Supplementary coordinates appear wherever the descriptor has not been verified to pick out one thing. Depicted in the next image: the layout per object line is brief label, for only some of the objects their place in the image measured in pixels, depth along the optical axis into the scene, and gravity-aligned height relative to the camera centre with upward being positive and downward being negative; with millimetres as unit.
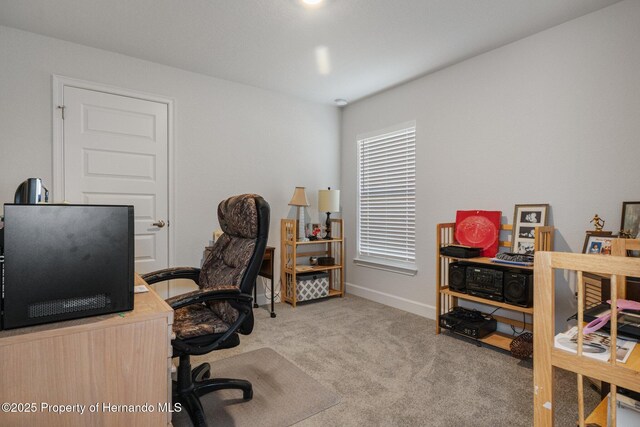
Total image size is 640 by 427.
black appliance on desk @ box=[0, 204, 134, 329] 966 -162
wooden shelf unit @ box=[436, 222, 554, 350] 2389 -648
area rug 1729 -1097
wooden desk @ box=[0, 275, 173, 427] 940 -494
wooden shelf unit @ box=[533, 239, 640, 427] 878 -423
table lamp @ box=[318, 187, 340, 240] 3963 +134
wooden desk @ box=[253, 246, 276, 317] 3408 -641
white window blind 3605 +147
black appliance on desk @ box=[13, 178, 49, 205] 1431 +84
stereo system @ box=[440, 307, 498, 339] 2656 -932
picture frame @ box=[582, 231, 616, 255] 2087 -203
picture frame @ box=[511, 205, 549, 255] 2541 -103
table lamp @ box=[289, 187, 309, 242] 3775 +93
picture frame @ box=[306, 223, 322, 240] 3995 -252
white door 2793 +475
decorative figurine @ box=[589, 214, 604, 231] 2217 -75
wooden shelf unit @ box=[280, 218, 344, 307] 3732 -558
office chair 1562 -424
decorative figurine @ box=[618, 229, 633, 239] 2035 -143
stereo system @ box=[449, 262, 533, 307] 2359 -558
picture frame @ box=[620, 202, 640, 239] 2045 -49
